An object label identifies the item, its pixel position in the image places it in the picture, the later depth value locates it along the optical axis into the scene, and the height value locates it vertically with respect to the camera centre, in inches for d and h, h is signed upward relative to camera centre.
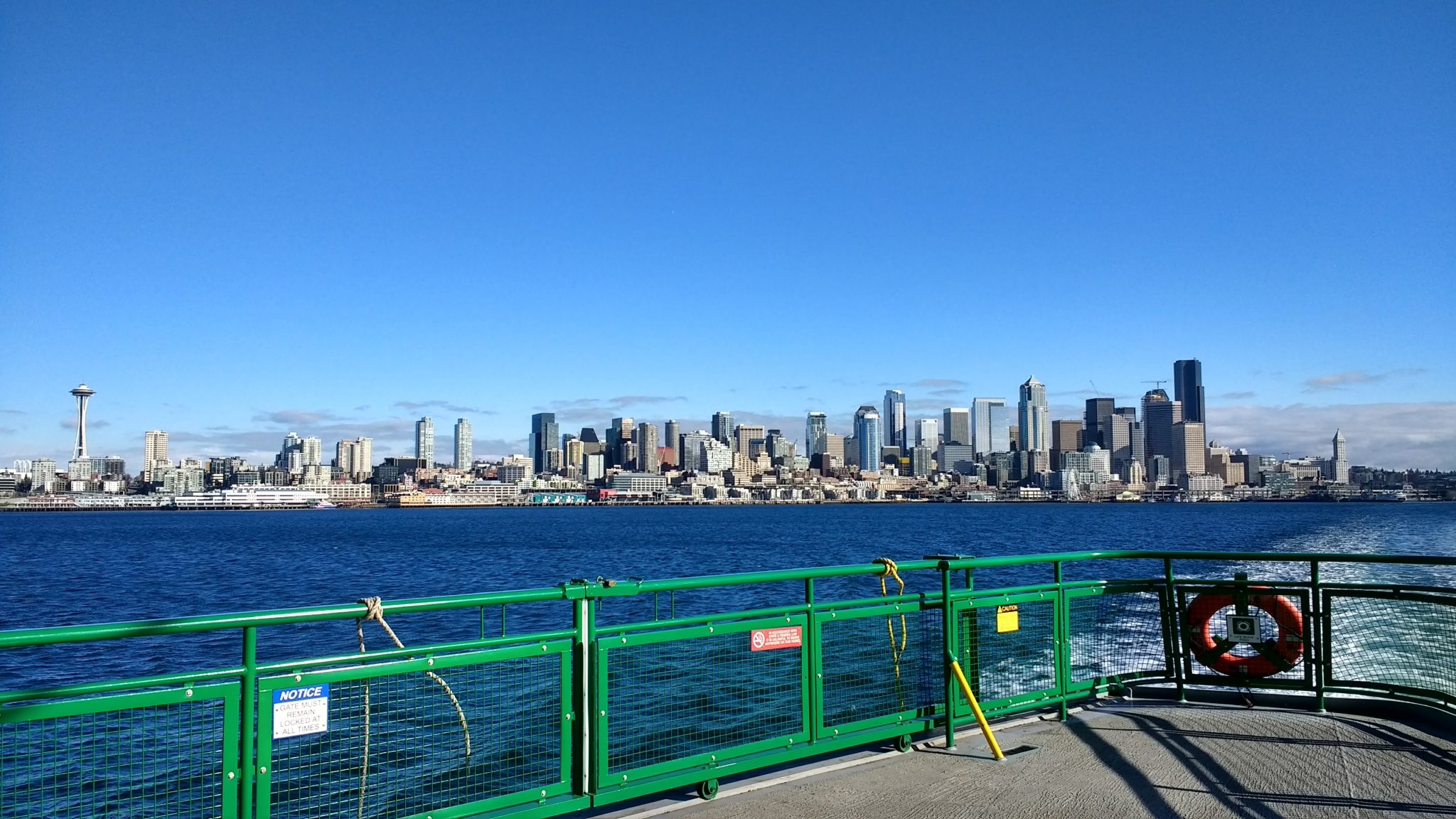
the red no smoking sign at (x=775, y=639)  275.1 -41.1
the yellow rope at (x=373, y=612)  213.6 -26.0
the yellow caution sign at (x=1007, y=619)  332.2 -43.6
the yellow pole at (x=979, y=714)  296.5 -65.5
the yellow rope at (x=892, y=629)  307.3 -42.8
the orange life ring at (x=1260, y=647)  360.8 -56.5
